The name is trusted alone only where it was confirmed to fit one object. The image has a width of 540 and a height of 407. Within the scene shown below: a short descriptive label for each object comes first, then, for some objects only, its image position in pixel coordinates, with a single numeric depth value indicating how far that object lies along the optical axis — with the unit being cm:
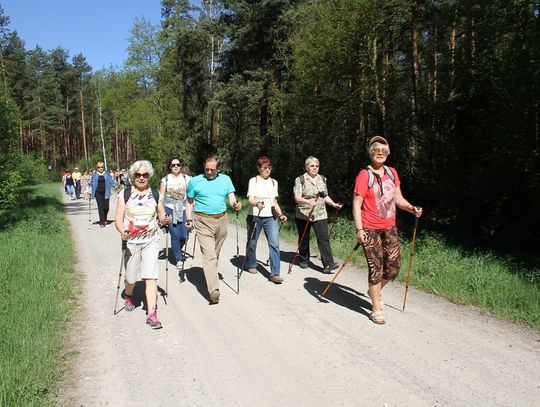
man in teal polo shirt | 610
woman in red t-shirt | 508
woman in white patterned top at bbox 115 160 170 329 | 533
